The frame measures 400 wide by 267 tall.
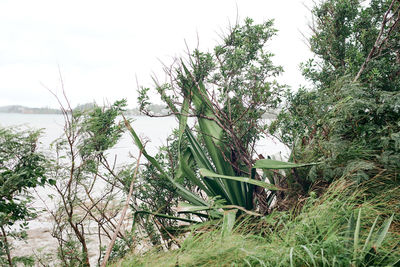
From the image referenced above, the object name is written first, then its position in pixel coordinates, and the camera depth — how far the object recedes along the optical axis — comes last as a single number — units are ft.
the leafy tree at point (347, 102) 7.41
